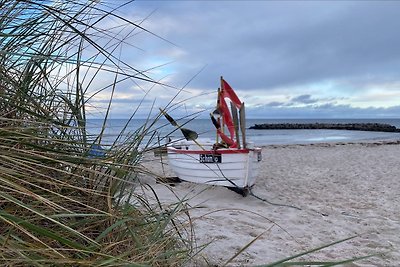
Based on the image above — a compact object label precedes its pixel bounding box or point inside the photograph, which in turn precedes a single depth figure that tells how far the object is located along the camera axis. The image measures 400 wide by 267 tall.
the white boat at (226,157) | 6.55
